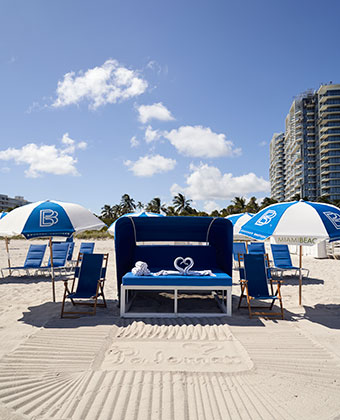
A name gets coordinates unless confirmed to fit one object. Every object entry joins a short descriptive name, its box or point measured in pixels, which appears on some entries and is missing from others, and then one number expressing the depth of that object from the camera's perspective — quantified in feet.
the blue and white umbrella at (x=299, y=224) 18.15
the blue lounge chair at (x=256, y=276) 21.17
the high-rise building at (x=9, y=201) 405.25
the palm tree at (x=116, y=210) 256.30
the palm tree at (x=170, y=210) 189.69
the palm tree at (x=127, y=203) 255.29
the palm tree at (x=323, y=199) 204.72
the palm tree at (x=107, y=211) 276.00
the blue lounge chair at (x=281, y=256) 32.60
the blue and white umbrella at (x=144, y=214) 32.92
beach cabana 23.29
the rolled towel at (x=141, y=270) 20.62
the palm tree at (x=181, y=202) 201.15
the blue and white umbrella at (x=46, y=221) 18.97
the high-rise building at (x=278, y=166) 360.28
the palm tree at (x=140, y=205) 268.35
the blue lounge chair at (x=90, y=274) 21.65
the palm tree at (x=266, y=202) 211.98
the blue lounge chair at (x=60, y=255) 34.15
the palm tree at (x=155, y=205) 211.41
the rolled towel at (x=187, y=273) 20.74
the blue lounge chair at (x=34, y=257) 34.32
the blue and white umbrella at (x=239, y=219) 41.11
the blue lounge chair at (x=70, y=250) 37.38
